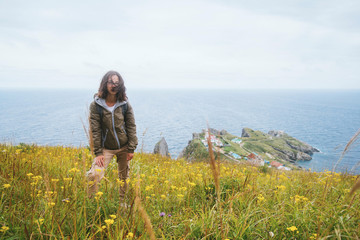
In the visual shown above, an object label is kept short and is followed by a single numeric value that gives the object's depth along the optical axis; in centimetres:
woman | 430
